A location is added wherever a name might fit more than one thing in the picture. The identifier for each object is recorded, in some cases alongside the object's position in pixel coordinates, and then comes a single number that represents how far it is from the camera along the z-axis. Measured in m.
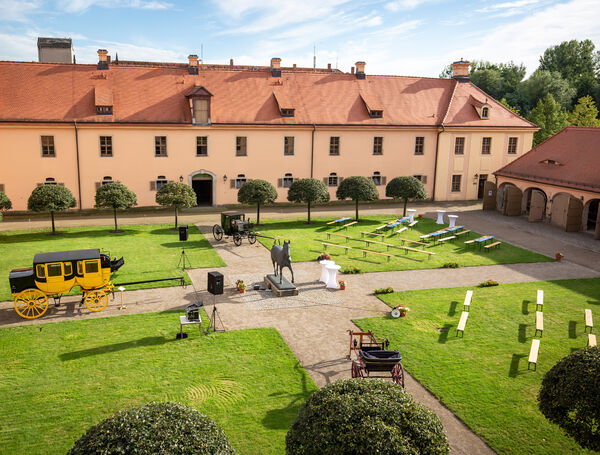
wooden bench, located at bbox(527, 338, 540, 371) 15.48
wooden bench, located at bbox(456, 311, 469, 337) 17.96
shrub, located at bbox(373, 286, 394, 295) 22.09
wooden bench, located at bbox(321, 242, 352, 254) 29.05
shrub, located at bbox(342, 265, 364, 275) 25.05
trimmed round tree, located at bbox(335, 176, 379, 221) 36.03
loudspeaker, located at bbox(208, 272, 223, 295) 18.39
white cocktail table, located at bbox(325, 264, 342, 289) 22.61
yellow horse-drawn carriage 18.77
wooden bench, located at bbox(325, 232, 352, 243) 32.23
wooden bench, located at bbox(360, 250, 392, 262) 28.39
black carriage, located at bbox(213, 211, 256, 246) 30.31
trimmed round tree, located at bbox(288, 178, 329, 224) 35.25
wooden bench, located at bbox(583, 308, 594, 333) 18.40
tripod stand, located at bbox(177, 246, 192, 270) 25.40
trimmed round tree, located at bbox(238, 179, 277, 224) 34.16
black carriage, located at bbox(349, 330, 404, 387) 13.53
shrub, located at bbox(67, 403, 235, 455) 7.32
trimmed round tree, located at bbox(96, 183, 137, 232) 31.66
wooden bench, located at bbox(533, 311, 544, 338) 18.05
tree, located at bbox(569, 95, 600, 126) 59.27
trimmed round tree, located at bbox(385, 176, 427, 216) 37.34
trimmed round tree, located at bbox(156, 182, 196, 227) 33.06
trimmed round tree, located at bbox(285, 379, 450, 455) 8.19
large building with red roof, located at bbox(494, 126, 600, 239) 33.88
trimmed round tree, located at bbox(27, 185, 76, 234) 30.11
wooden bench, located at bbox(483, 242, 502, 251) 29.73
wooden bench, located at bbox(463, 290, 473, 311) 20.24
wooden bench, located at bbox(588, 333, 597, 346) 16.89
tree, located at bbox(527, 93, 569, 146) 59.88
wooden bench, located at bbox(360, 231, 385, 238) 32.91
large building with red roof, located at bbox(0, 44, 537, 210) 36.88
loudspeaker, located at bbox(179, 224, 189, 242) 29.44
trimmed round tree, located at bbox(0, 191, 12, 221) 30.72
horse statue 22.02
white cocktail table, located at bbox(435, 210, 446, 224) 36.38
